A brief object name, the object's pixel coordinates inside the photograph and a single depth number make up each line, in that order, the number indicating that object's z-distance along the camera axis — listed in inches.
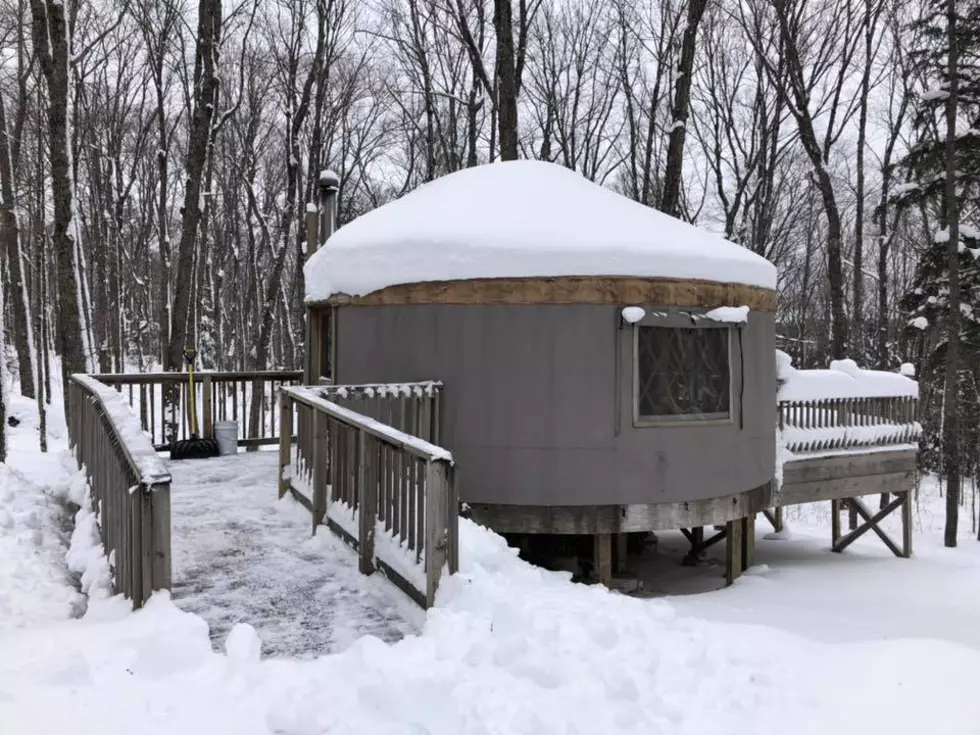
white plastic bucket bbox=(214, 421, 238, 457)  318.3
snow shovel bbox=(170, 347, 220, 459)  305.3
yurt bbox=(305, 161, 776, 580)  231.6
